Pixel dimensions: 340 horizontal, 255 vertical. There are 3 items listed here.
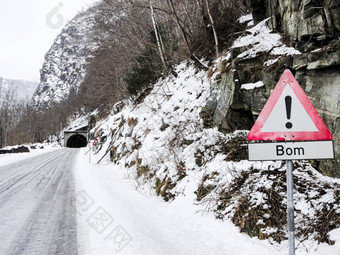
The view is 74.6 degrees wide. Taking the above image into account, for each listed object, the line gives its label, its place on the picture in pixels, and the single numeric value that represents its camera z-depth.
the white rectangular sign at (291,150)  2.10
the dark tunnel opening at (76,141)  55.32
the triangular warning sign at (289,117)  2.21
